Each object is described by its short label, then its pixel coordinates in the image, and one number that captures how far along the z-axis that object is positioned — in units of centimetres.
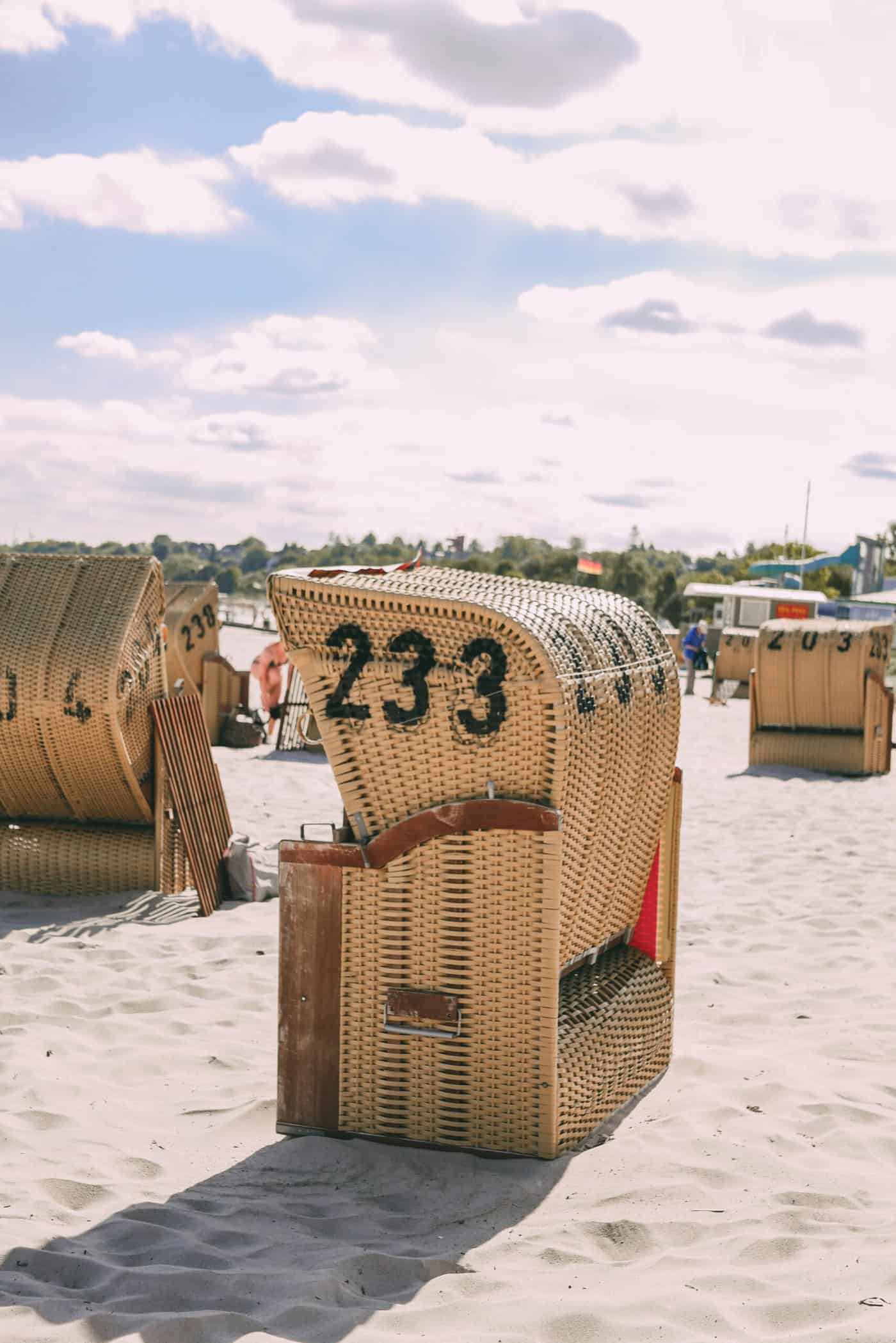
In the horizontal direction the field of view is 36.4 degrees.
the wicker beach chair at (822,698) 1347
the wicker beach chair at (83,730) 727
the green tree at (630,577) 7069
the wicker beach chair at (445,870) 406
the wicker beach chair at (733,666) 2553
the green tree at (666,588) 6512
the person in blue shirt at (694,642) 2661
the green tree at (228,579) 10544
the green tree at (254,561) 13690
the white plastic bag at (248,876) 760
